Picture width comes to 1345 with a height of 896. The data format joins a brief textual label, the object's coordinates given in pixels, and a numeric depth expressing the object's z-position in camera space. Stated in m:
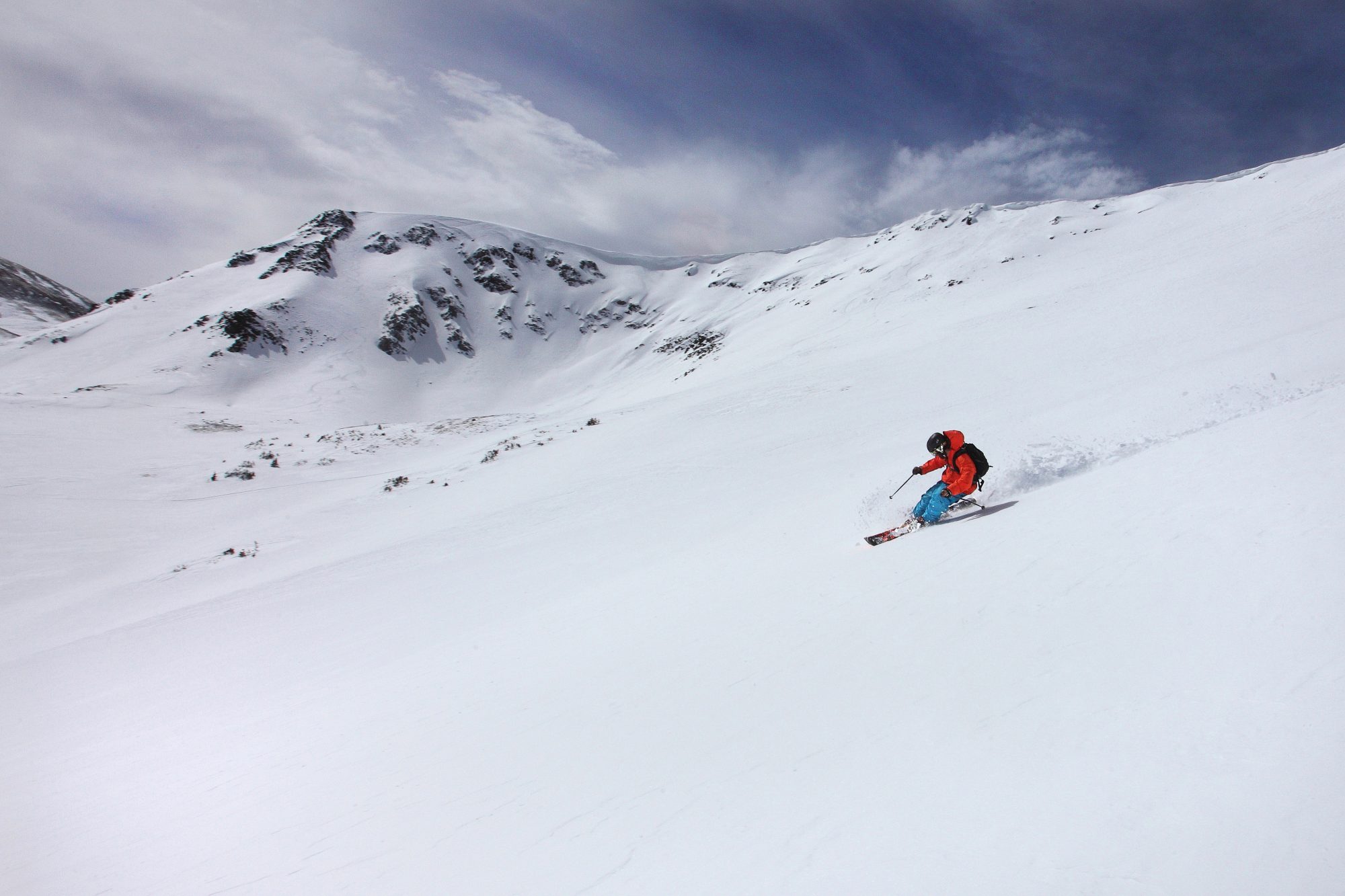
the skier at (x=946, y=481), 7.88
